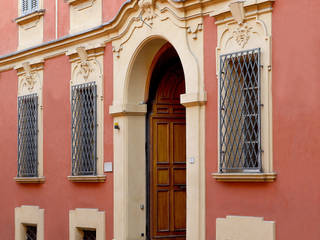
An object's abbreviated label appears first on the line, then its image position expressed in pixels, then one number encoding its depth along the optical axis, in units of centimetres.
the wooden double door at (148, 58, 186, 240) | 1447
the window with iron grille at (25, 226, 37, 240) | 1709
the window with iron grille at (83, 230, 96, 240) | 1517
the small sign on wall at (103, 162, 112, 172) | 1456
